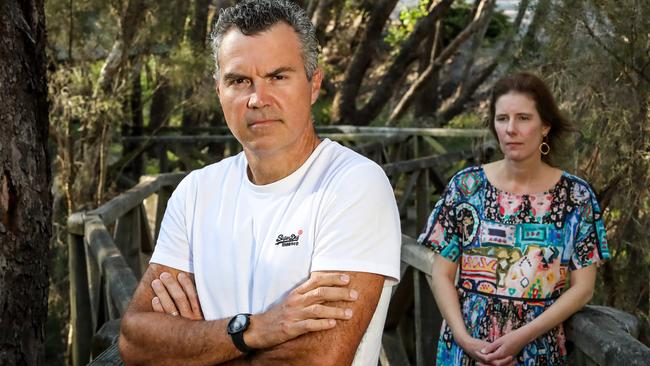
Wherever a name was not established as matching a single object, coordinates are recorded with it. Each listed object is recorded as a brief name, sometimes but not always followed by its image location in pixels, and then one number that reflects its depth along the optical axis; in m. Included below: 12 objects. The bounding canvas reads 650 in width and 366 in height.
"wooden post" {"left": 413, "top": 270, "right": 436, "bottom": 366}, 3.59
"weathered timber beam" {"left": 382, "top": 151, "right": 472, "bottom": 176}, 7.39
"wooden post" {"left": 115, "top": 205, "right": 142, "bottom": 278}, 5.09
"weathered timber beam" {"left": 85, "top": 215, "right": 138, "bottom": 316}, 3.05
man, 2.02
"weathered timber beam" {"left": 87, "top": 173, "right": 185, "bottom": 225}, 4.51
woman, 2.94
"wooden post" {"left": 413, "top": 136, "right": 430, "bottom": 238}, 8.26
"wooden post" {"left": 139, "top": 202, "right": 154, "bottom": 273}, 5.56
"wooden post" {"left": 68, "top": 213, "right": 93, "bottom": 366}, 4.54
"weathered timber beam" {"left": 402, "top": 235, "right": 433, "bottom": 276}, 3.29
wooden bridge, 2.67
